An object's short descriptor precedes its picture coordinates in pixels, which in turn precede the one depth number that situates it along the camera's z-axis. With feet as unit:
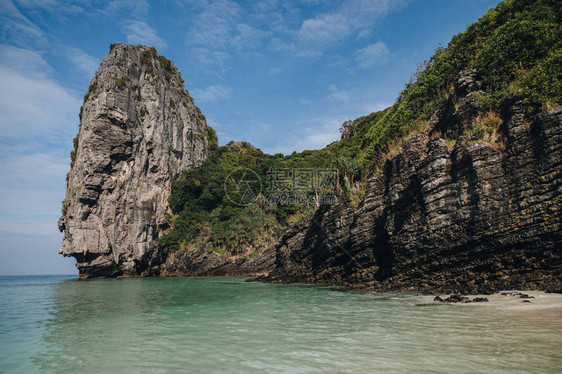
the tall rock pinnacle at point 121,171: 143.23
